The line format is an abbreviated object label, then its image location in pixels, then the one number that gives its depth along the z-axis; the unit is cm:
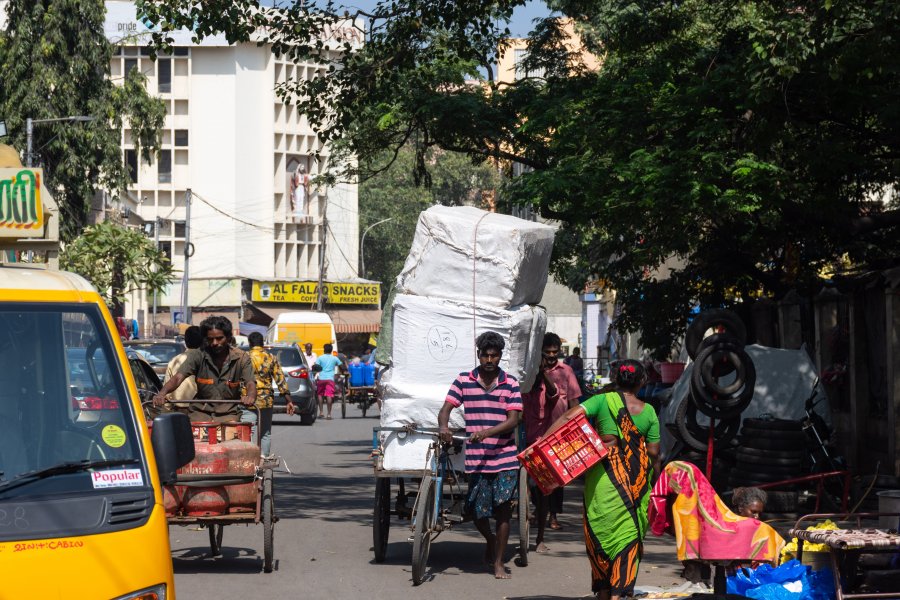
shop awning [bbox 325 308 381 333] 7094
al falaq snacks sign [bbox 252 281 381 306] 6888
